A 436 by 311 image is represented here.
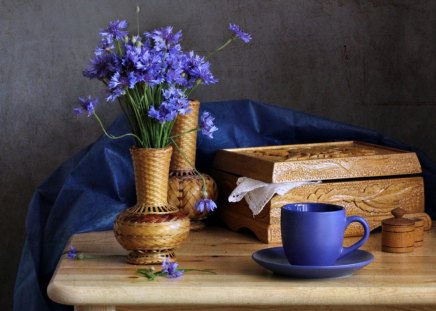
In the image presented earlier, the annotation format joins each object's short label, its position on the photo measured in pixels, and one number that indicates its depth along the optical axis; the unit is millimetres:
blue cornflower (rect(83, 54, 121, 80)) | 1570
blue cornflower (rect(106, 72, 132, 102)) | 1541
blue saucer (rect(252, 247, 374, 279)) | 1481
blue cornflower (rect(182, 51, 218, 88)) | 1624
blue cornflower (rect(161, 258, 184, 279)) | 1521
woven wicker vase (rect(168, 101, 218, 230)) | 1789
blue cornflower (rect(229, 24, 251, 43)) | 1657
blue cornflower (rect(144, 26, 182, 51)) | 1583
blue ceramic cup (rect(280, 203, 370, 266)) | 1496
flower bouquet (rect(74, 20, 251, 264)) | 1552
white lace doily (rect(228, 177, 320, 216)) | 1714
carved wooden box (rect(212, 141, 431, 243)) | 1720
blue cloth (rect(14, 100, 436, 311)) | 1793
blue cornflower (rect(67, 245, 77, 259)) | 1625
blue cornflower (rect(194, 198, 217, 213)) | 1622
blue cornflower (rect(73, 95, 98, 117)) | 1546
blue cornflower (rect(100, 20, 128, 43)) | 1591
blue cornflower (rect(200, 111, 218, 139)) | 1597
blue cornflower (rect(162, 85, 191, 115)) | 1555
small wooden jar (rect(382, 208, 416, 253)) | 1654
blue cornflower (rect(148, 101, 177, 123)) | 1551
